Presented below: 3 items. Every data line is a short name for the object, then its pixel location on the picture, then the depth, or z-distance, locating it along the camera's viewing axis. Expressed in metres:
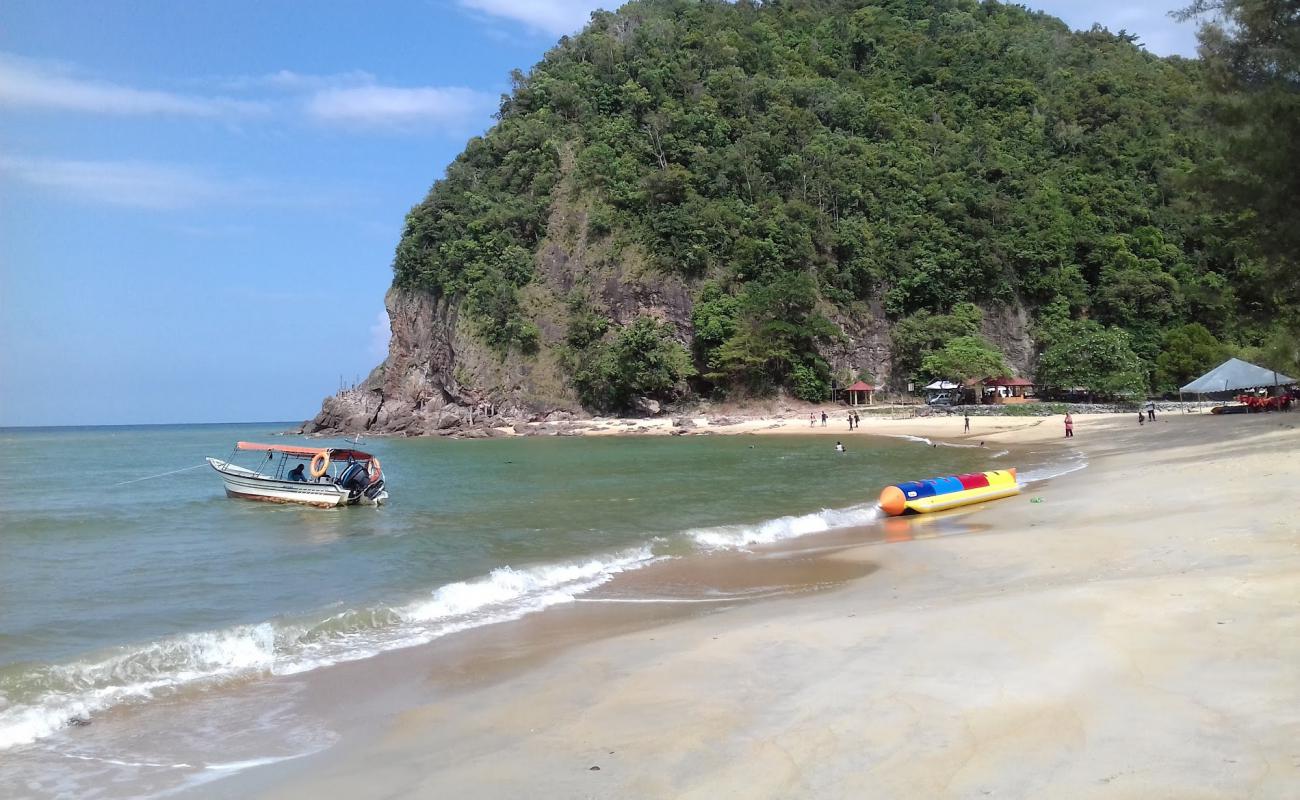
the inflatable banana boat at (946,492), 18.80
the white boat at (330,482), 26.66
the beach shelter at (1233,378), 40.41
